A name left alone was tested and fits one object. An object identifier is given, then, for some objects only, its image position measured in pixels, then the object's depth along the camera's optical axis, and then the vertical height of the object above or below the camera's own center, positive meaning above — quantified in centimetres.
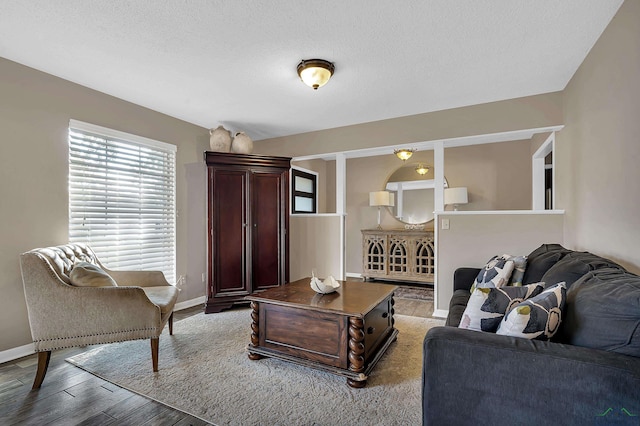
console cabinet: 492 -70
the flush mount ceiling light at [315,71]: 249 +118
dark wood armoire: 370 -15
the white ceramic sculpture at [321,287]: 244 -59
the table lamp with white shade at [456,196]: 497 +28
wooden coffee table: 205 -84
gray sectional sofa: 103 -57
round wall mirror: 545 +36
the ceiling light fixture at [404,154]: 455 +91
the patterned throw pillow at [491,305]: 142 -44
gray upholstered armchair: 207 -66
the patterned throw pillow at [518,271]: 224 -43
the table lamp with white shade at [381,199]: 553 +26
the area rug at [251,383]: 176 -115
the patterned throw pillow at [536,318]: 126 -44
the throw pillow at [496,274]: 221 -46
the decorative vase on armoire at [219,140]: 392 +95
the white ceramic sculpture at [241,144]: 400 +91
